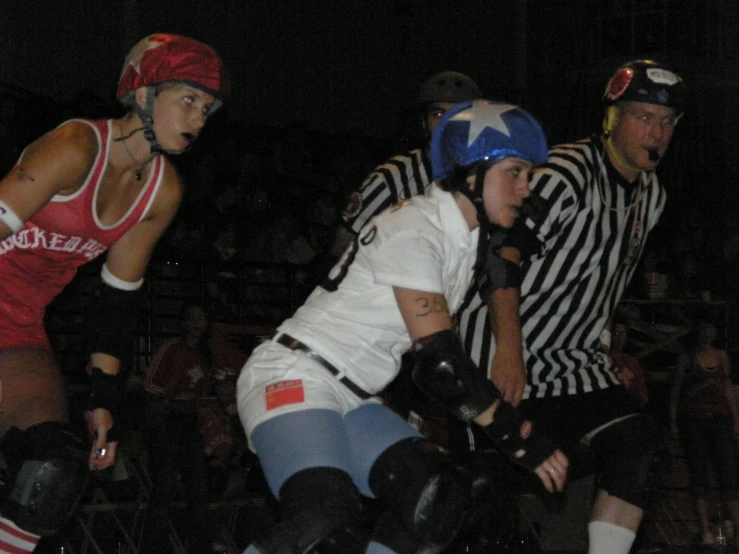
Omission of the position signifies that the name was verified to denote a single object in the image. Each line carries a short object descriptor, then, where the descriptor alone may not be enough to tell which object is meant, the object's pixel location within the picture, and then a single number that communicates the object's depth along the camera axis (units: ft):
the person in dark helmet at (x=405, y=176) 28.43
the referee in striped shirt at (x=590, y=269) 24.56
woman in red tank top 20.42
